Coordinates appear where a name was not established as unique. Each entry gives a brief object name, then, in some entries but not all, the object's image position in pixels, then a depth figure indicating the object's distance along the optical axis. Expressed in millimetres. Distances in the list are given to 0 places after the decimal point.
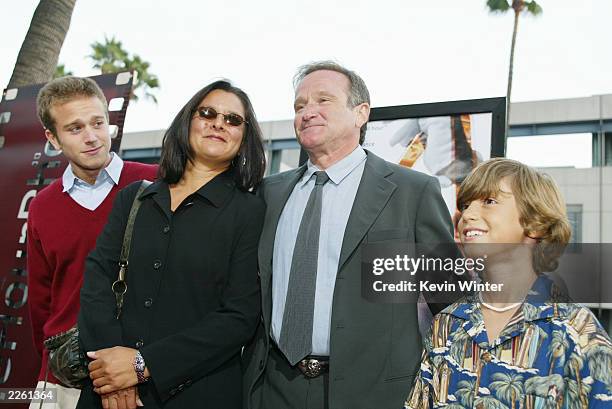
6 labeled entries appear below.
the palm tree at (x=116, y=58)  26844
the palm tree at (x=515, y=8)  21000
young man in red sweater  2947
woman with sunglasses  2252
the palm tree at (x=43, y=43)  5461
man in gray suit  2338
